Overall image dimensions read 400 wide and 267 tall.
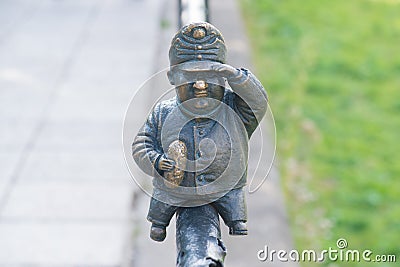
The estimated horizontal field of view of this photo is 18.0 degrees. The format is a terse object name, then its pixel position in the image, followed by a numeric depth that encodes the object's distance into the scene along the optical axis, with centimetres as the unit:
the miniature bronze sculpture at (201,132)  213
